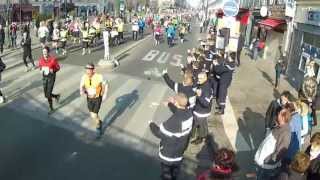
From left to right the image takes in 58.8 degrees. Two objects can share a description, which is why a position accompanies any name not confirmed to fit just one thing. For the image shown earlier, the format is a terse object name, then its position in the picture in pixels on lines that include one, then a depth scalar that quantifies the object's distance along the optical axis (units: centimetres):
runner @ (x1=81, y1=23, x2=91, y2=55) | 1562
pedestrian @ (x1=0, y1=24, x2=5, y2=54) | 1526
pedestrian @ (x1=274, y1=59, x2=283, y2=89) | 1129
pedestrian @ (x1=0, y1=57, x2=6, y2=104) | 823
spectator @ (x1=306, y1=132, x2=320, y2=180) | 378
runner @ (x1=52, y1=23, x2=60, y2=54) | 1560
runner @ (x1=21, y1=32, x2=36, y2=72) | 1185
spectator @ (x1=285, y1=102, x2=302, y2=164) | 436
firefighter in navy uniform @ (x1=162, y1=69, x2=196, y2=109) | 548
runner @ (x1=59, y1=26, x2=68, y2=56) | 1571
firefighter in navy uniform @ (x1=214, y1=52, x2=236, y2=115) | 794
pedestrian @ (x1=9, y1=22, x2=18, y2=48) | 1711
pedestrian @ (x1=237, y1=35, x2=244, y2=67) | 1612
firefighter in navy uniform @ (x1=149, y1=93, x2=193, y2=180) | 417
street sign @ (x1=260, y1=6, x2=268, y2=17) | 1786
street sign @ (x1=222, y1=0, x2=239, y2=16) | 953
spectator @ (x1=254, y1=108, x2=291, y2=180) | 414
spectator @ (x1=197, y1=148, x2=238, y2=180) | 324
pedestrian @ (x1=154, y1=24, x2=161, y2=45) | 2094
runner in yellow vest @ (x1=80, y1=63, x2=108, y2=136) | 651
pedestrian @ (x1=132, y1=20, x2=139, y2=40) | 2286
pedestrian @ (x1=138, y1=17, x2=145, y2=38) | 2553
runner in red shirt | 754
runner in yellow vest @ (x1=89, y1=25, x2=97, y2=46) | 1639
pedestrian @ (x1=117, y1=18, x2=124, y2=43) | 1937
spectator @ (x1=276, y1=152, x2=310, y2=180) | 337
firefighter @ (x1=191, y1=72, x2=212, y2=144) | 616
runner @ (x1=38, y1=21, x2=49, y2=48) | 1609
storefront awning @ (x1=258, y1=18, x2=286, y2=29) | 1624
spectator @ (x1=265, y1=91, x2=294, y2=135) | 501
